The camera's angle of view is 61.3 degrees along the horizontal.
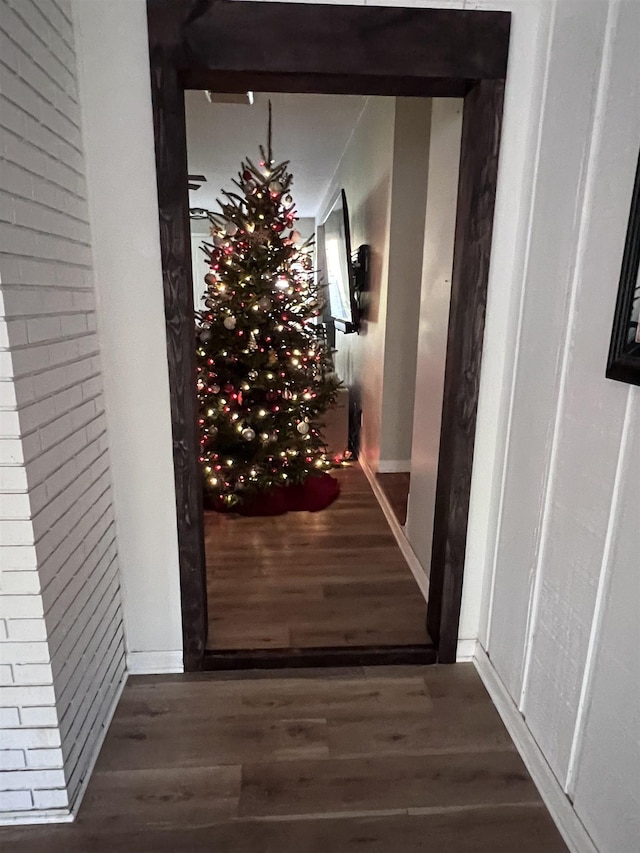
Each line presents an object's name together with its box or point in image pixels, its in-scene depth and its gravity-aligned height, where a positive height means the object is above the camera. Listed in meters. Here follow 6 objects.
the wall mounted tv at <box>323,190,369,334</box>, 3.73 +0.21
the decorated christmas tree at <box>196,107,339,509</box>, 2.94 -0.28
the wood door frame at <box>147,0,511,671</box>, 1.40 +0.59
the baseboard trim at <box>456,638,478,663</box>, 1.91 -1.21
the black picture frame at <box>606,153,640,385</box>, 1.04 -0.02
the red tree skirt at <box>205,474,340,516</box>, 3.14 -1.17
